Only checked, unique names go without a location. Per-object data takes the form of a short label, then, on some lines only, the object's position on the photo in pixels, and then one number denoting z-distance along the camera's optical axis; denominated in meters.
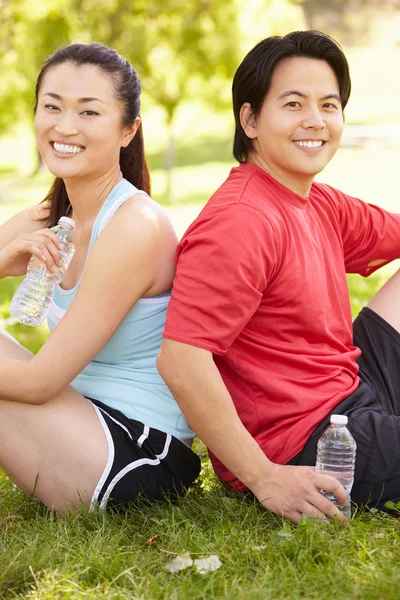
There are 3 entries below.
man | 3.07
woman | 3.24
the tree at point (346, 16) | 52.41
